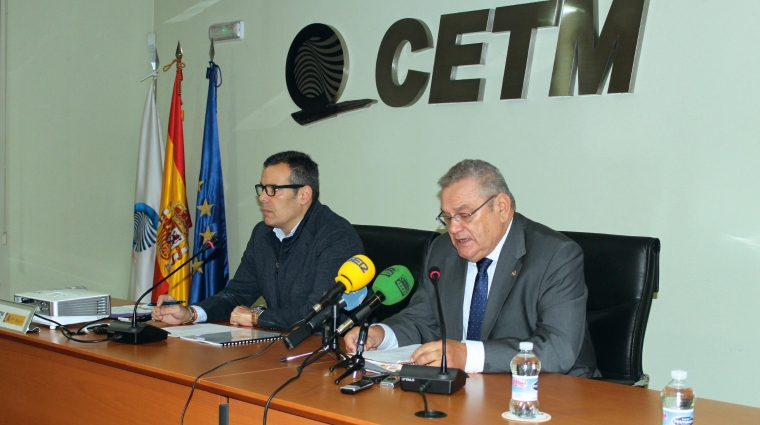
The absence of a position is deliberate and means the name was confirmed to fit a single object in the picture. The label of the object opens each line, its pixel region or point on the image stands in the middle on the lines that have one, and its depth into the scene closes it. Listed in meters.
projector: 2.77
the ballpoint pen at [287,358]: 2.20
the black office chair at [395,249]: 2.91
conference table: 1.67
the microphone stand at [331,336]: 2.05
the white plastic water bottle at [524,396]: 1.62
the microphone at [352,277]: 1.99
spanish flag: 4.68
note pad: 2.45
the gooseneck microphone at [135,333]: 2.44
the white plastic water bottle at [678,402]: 1.46
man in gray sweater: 3.07
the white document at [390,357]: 2.05
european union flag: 4.59
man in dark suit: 2.23
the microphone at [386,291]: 1.98
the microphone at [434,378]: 1.79
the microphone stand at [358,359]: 1.98
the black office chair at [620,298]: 2.38
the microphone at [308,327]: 1.95
